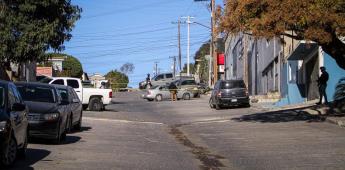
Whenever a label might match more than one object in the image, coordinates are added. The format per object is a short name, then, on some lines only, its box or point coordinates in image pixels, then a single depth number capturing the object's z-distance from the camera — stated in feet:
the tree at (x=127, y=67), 513.04
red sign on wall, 239.26
